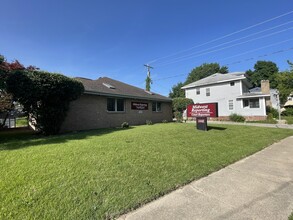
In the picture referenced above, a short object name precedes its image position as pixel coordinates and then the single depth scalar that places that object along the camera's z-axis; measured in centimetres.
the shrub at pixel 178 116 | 2125
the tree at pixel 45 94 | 823
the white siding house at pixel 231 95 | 2278
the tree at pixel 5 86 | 876
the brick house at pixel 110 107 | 1194
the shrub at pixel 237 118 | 2238
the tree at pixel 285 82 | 2627
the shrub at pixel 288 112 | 2790
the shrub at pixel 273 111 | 2561
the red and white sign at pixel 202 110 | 1081
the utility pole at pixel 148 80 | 2994
